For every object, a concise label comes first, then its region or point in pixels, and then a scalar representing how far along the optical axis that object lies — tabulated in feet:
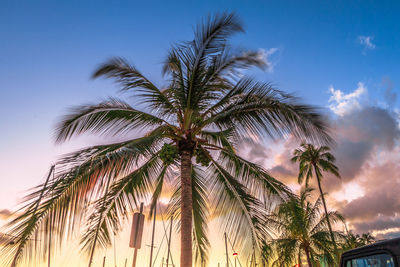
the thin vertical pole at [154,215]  28.46
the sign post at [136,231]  17.53
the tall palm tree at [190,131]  22.74
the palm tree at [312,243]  79.30
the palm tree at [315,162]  101.09
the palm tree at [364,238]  179.11
